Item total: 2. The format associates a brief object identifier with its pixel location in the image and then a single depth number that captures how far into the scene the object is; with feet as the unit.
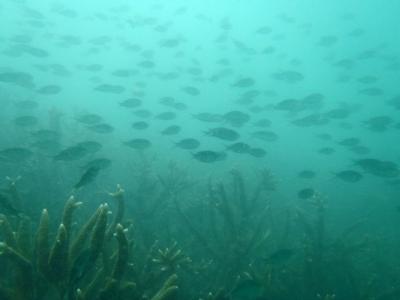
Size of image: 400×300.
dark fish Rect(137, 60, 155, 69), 58.85
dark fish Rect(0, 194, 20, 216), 17.66
